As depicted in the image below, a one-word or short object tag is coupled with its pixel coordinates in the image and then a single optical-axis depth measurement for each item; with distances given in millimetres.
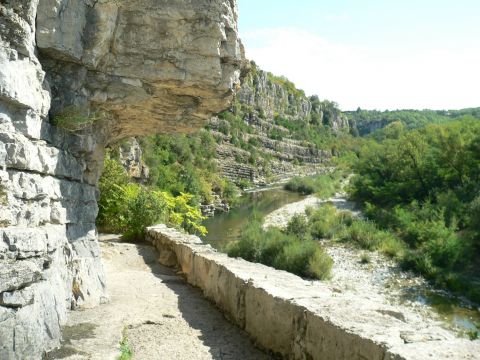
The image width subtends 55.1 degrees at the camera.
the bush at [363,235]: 22703
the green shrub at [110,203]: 13555
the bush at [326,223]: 25266
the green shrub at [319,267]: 17250
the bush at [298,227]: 24812
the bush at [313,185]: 45031
